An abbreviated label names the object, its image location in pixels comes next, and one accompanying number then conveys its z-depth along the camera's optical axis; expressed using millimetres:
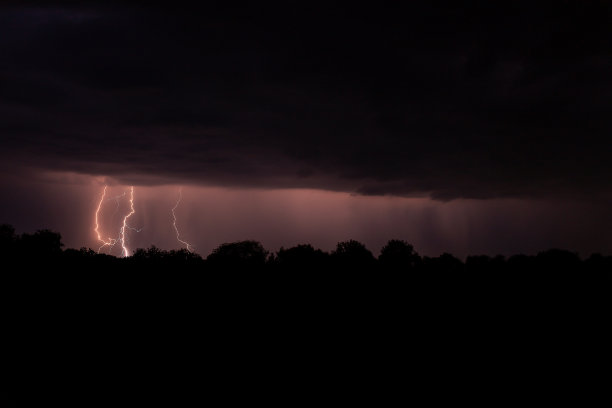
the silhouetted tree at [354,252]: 52094
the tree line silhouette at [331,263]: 50281
